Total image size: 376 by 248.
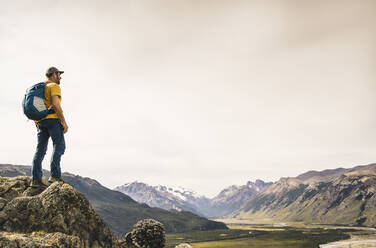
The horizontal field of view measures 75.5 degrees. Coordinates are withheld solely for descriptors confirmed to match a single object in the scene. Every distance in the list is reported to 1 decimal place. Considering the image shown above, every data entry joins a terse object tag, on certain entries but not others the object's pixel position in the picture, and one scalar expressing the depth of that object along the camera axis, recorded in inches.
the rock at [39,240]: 300.7
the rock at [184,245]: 575.0
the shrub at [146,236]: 549.0
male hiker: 455.8
